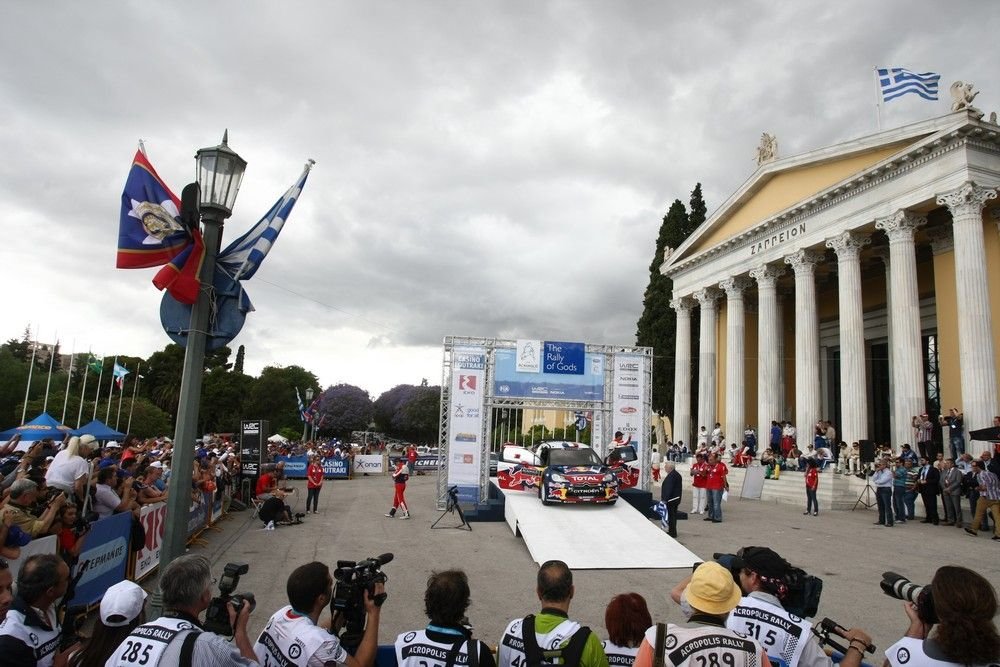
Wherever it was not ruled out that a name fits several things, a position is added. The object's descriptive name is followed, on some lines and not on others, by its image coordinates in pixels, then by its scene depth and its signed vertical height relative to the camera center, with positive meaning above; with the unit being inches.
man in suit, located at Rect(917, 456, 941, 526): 653.3 -52.7
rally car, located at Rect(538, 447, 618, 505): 621.6 -62.2
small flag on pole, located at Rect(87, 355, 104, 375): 1122.0 +60.1
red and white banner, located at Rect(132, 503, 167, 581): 370.0 -87.0
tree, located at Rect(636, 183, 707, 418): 1633.9 +304.7
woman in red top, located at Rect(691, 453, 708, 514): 687.1 -59.7
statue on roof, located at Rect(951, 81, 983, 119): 824.3 +447.9
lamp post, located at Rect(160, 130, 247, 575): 190.9 +25.4
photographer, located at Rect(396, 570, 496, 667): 125.3 -45.0
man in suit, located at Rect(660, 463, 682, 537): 575.5 -64.9
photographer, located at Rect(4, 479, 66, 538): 246.4 -45.0
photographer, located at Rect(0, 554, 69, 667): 131.3 -46.4
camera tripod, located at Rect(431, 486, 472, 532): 627.9 -93.9
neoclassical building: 827.4 +261.5
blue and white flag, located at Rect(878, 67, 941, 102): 869.8 +486.5
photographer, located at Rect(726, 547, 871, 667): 130.4 -39.8
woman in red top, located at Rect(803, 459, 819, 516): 732.0 -61.8
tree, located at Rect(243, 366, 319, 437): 2743.6 +27.4
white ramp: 463.8 -94.0
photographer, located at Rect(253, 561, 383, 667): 130.0 -47.2
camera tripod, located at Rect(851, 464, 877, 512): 796.7 -79.2
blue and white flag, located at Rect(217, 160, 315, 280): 235.6 +61.0
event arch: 767.7 +36.0
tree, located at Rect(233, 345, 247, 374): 3275.1 +251.2
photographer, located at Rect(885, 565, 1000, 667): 110.2 -33.0
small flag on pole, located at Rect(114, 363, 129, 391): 1090.7 +48.8
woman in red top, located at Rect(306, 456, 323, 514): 716.0 -81.7
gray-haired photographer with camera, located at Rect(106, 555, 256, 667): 111.7 -42.4
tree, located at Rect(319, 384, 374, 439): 2955.2 +5.6
